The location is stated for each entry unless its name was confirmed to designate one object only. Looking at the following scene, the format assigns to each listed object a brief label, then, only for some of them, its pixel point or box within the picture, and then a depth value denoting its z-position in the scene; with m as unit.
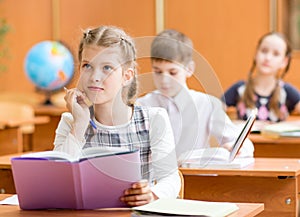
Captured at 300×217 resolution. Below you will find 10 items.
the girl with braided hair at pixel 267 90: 5.65
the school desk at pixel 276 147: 4.50
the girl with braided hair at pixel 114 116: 2.62
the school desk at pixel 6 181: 3.60
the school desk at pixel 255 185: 3.35
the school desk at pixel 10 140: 5.99
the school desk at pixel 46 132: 7.07
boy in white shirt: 3.87
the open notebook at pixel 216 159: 3.40
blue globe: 8.31
